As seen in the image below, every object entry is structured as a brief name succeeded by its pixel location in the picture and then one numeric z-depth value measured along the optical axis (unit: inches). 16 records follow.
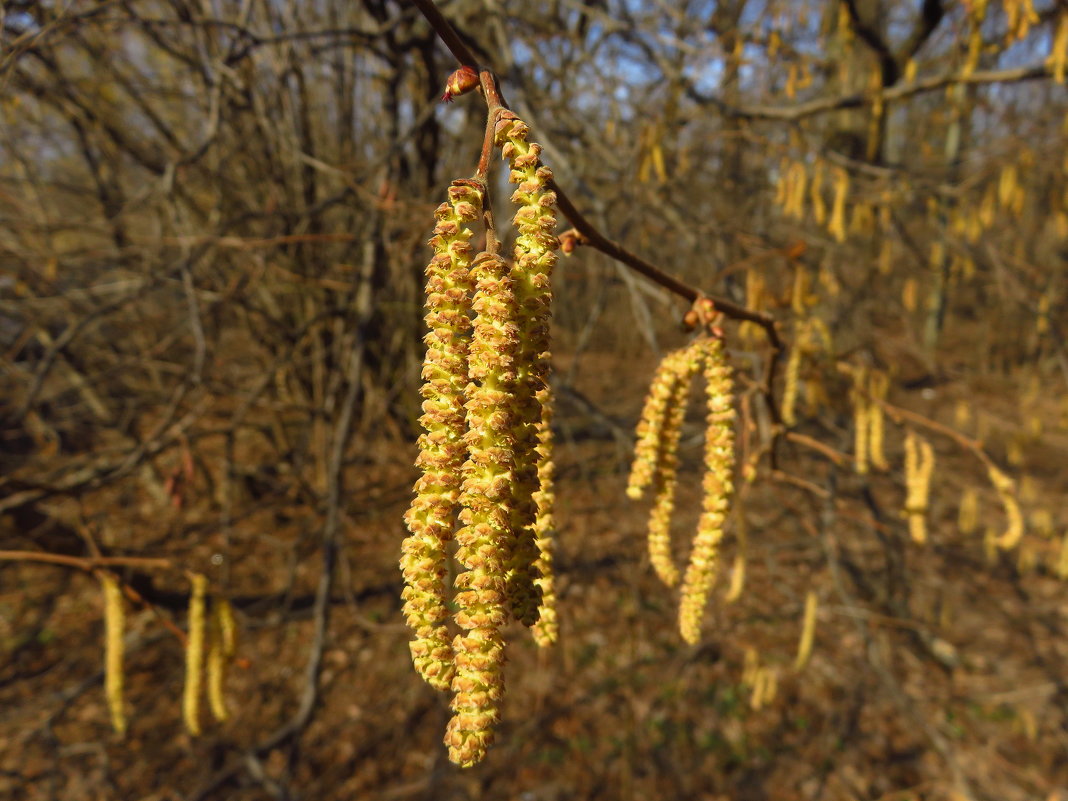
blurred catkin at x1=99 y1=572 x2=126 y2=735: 10.8
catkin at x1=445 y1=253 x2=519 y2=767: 3.9
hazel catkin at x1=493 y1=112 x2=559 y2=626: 3.9
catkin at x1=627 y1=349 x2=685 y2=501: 5.6
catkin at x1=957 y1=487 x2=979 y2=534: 23.1
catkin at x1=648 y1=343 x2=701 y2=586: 5.7
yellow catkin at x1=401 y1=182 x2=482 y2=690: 4.0
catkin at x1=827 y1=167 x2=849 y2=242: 15.3
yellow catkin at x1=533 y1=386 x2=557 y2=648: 5.2
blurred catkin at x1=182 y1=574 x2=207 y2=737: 11.0
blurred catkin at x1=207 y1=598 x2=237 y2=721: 11.4
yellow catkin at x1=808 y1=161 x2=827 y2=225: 15.3
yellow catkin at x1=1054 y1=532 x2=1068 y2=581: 16.6
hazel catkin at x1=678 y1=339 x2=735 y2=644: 5.7
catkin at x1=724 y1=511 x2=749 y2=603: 11.9
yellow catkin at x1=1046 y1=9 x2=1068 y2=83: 13.0
